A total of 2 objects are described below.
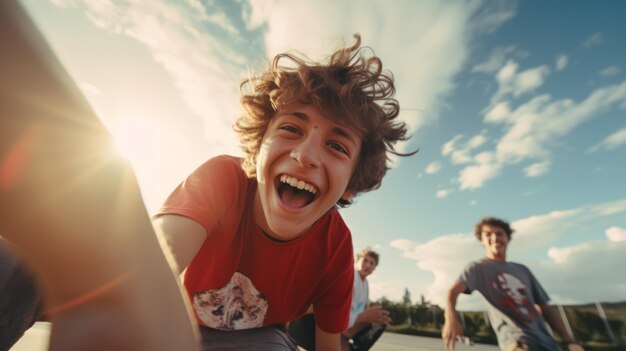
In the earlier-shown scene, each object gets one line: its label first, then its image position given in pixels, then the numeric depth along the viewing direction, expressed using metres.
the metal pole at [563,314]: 17.41
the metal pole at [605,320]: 16.03
